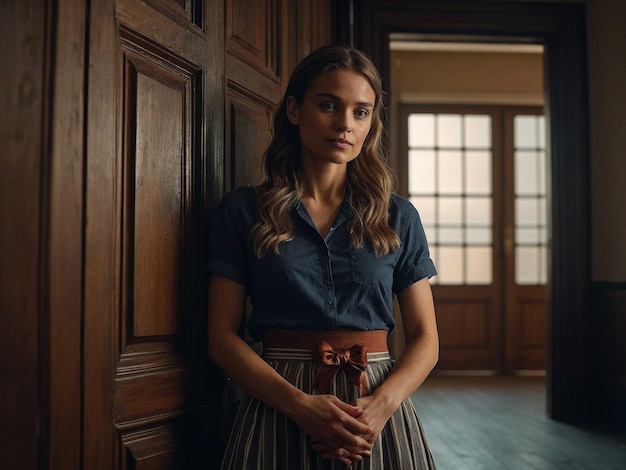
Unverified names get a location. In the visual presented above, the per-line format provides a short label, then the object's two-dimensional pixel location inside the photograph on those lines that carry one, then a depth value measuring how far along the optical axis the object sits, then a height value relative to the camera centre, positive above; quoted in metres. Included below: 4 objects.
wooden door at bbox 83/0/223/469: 1.31 +0.04
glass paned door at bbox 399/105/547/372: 6.70 +0.30
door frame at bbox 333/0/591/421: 4.11 +0.53
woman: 1.47 -0.10
